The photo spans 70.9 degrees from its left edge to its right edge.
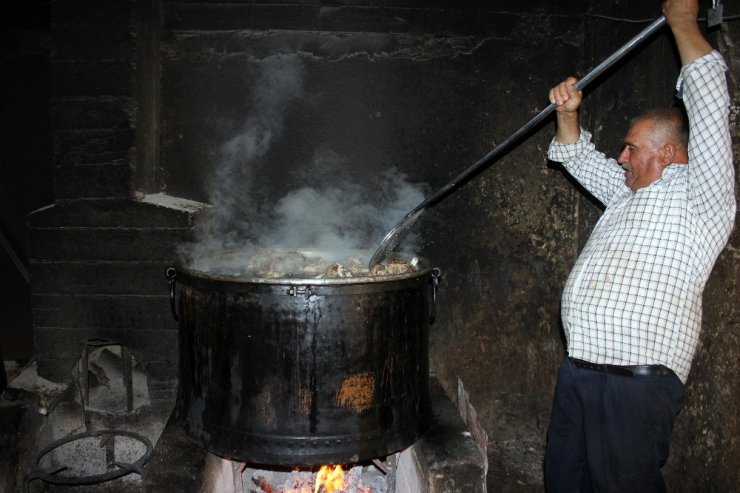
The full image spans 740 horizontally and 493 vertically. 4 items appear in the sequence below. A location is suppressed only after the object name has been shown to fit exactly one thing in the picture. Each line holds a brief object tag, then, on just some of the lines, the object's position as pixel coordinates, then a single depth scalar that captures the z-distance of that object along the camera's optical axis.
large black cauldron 2.52
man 2.30
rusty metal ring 2.92
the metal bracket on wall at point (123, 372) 3.82
